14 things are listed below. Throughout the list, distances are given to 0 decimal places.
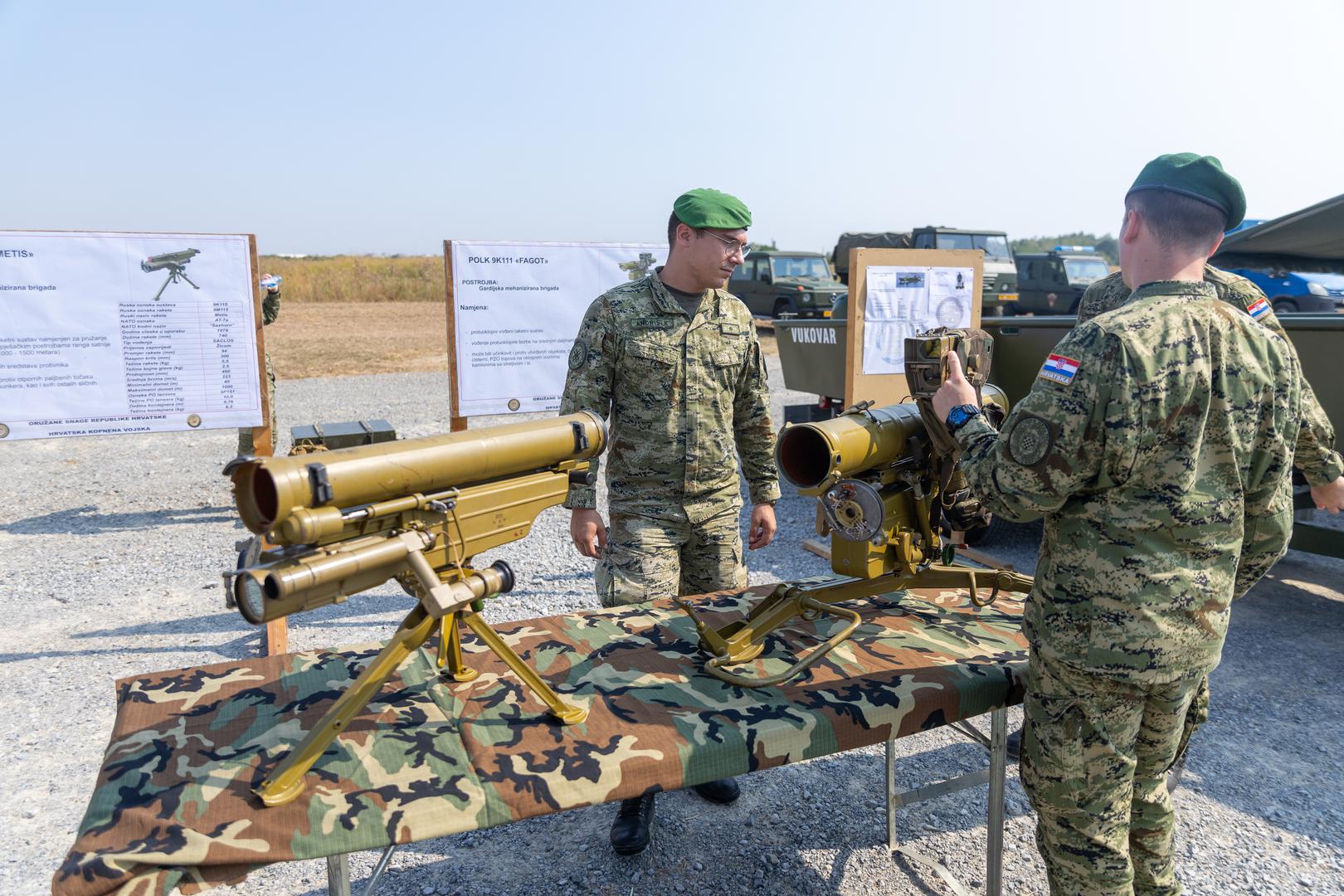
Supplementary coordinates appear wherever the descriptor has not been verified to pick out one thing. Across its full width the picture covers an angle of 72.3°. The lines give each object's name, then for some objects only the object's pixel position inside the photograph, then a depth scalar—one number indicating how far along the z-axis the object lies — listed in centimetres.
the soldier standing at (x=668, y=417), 278
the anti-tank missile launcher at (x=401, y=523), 156
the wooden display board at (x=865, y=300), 507
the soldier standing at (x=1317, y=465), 213
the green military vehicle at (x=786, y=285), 1889
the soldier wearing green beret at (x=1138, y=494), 175
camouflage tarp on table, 158
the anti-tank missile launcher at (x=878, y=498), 219
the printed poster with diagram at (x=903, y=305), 517
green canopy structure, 520
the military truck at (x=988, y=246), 1750
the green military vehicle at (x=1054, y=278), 1875
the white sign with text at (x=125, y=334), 392
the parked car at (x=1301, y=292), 1448
